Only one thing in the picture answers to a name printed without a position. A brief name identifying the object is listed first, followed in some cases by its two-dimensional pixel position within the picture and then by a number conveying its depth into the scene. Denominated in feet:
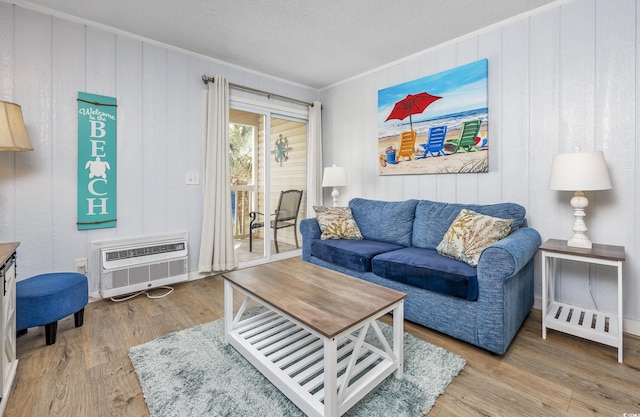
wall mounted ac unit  8.48
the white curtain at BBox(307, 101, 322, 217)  13.50
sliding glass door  12.14
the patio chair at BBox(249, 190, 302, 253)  12.78
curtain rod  10.40
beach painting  8.75
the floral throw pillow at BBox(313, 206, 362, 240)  10.02
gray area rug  4.41
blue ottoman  5.90
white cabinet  4.47
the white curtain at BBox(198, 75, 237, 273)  10.45
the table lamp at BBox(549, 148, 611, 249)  6.07
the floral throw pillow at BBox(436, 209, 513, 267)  6.69
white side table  5.75
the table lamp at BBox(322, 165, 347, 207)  11.78
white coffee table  4.18
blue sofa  5.76
